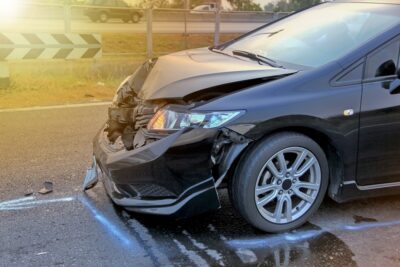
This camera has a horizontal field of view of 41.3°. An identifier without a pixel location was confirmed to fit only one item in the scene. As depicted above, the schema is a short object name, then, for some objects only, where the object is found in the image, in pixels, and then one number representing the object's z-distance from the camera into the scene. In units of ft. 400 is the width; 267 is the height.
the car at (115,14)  85.00
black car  11.15
